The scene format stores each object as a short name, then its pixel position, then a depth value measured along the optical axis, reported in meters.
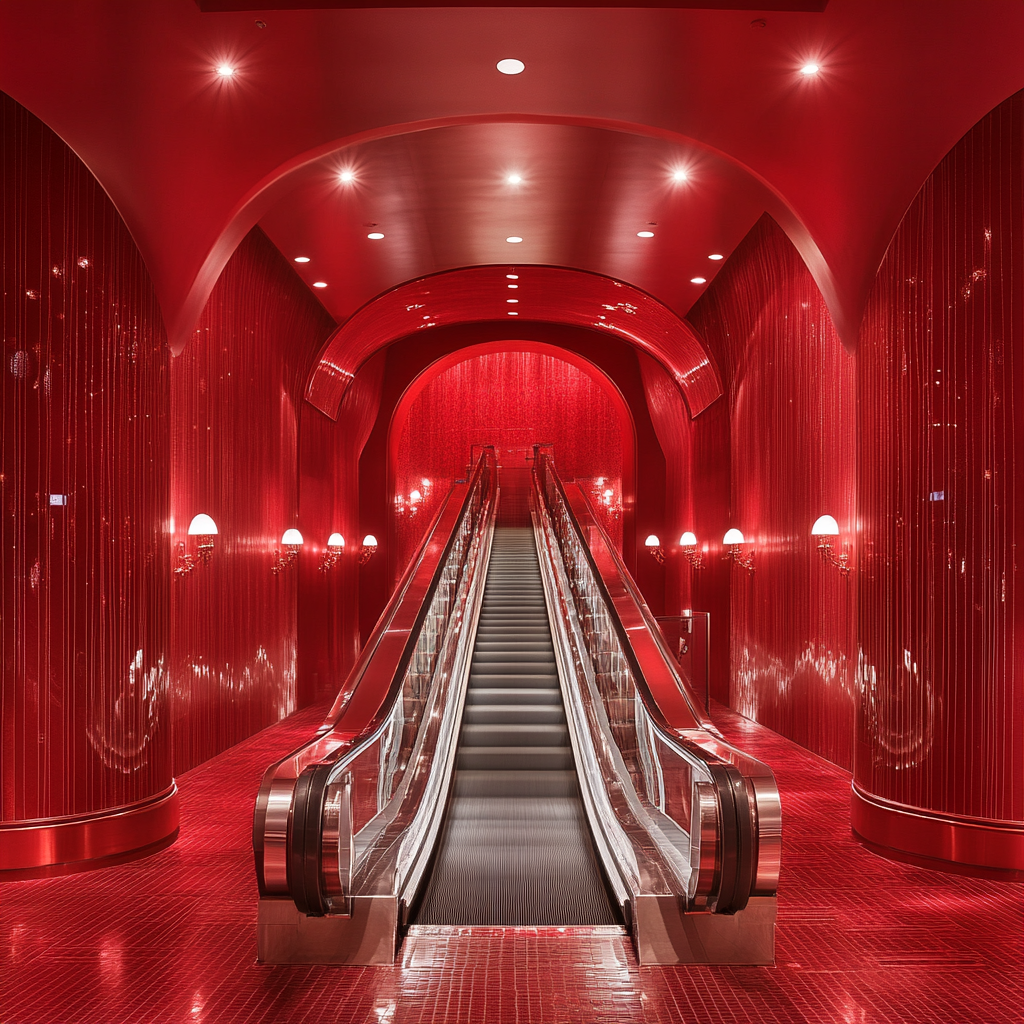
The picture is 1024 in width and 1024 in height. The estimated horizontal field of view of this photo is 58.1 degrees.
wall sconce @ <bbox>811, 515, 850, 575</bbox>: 7.93
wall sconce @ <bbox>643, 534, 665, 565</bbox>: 16.31
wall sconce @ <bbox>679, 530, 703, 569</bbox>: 13.39
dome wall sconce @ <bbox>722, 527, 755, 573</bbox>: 11.21
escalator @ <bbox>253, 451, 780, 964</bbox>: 3.90
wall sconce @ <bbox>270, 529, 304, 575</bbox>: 11.04
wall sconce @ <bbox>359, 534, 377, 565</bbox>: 16.56
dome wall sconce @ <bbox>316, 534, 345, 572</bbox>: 13.68
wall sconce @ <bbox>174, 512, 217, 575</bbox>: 7.77
